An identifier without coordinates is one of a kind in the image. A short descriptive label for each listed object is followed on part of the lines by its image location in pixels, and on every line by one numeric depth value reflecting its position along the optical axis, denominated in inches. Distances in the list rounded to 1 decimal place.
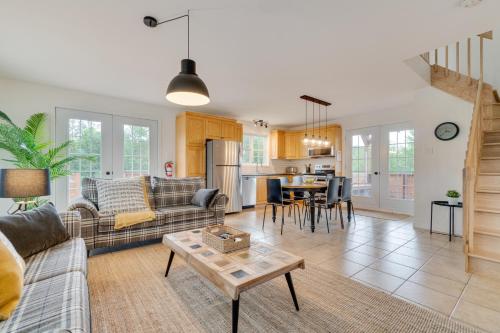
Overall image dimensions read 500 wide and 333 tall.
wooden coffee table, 53.1
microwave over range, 240.1
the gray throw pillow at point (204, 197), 136.8
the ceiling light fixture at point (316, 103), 172.2
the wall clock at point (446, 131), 138.7
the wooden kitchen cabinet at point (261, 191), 252.9
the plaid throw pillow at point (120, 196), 114.7
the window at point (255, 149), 262.5
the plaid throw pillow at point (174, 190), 138.6
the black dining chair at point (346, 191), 166.5
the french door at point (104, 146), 155.8
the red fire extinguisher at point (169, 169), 194.6
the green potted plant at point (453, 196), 128.6
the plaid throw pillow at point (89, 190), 120.0
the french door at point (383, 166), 196.2
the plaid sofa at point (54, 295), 36.4
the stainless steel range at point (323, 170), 242.8
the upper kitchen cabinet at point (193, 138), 191.0
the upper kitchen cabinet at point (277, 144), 277.3
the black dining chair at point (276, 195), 158.7
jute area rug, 59.7
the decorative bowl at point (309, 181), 177.6
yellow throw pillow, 38.7
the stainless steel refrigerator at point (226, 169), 197.9
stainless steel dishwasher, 229.8
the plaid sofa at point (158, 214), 103.6
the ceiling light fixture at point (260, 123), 249.3
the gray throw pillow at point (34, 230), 61.7
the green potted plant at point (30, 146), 117.5
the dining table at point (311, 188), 147.9
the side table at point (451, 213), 131.6
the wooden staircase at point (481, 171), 89.8
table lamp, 84.1
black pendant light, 74.0
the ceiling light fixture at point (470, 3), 72.9
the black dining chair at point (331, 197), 152.7
